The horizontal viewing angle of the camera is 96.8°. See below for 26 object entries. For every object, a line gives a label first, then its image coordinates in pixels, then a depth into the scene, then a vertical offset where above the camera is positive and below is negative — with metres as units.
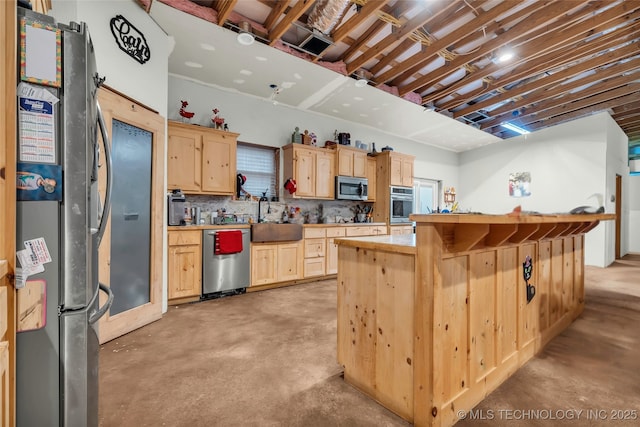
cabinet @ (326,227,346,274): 4.89 -0.62
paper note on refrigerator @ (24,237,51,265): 0.96 -0.13
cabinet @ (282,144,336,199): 4.82 +0.78
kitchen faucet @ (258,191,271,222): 4.76 +0.23
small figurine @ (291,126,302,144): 4.97 +1.35
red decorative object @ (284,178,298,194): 4.74 +0.48
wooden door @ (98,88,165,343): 2.44 -0.11
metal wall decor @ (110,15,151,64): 2.57 +1.64
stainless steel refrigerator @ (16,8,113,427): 0.96 -0.02
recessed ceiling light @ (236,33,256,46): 3.06 +1.92
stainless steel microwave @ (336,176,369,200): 5.29 +0.51
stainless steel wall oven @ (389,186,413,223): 5.83 +0.24
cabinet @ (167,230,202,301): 3.44 -0.64
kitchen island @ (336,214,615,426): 1.44 -0.58
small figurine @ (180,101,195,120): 3.88 +1.36
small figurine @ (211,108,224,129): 4.12 +1.35
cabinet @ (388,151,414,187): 5.82 +0.95
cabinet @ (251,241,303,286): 4.09 -0.73
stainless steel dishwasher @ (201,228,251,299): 3.67 -0.75
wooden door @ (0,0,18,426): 0.85 +0.04
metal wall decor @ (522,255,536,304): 2.15 -0.44
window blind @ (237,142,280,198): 4.74 +0.79
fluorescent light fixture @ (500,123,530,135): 6.46 +2.05
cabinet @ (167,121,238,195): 3.70 +0.74
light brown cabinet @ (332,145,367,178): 5.30 +1.02
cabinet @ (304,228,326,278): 4.61 -0.63
